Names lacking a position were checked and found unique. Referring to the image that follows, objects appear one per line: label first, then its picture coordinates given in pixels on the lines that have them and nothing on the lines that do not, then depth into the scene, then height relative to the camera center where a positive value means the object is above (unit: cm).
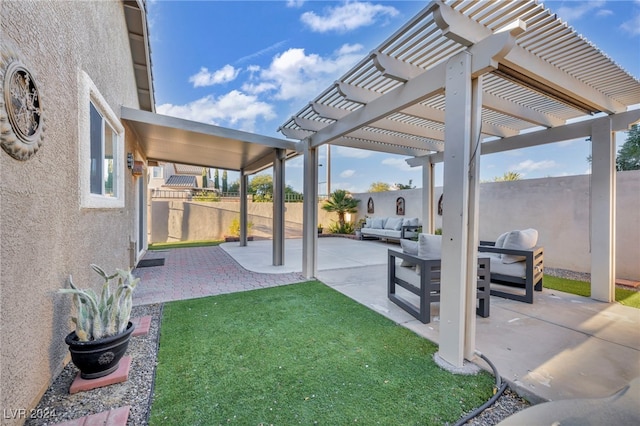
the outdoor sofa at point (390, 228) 1183 -63
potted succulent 237 -106
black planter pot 234 -122
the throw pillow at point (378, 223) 1349 -44
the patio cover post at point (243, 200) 1164 +55
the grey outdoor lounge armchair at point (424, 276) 390 -93
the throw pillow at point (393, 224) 1238 -44
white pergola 271 +169
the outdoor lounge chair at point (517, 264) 464 -88
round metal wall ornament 173 +69
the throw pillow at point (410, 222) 1191 -34
